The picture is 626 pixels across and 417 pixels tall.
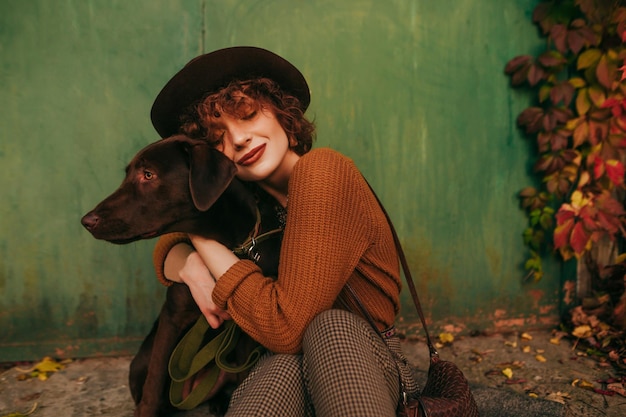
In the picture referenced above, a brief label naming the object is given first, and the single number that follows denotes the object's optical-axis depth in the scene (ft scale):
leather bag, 4.39
